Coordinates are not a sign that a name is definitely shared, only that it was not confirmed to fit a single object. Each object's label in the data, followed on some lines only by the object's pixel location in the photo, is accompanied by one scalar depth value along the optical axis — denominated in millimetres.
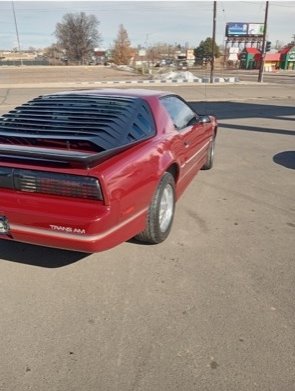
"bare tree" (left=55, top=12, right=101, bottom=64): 95112
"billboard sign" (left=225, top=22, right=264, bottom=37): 77062
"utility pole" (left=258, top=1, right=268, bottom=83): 31547
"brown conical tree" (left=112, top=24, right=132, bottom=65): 83000
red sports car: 2771
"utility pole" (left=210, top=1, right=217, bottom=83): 29975
